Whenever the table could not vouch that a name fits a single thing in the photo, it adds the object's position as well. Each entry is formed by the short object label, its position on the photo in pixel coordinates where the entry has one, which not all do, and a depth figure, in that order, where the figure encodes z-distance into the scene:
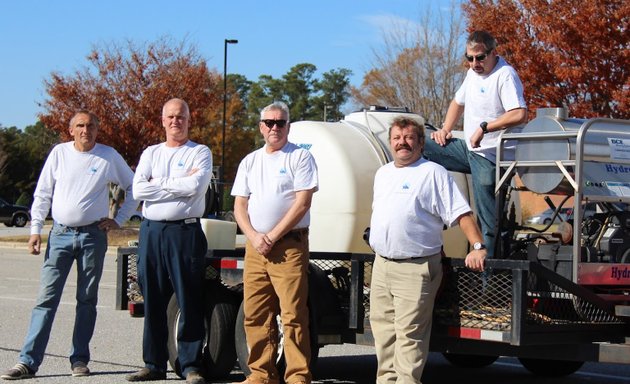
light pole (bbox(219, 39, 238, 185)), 46.75
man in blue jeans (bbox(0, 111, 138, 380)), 8.77
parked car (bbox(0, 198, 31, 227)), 54.00
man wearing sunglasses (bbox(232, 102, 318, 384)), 7.60
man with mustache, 7.00
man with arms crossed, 8.34
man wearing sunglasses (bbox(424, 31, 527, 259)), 7.99
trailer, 7.09
